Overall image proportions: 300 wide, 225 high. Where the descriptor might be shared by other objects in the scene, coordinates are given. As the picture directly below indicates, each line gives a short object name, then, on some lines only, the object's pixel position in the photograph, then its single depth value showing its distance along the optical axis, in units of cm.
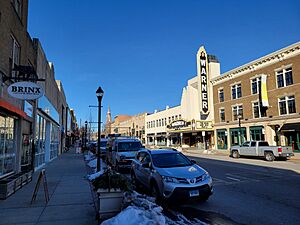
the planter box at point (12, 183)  794
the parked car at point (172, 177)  675
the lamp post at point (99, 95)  1248
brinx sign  888
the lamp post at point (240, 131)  3532
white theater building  4244
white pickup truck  2189
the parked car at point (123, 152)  1476
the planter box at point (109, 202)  576
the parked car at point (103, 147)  2751
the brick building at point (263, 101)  2791
